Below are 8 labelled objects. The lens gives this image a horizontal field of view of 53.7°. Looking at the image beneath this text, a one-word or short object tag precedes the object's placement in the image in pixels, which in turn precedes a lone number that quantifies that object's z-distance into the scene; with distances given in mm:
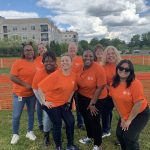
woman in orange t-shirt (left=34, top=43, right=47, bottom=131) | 3193
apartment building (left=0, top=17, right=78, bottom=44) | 48909
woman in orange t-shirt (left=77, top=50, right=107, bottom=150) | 2602
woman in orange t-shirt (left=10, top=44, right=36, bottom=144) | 2899
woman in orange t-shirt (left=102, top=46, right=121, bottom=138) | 2883
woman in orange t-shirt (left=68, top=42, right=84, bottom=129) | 2935
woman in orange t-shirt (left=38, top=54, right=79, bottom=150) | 2518
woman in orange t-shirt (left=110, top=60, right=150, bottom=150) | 2130
